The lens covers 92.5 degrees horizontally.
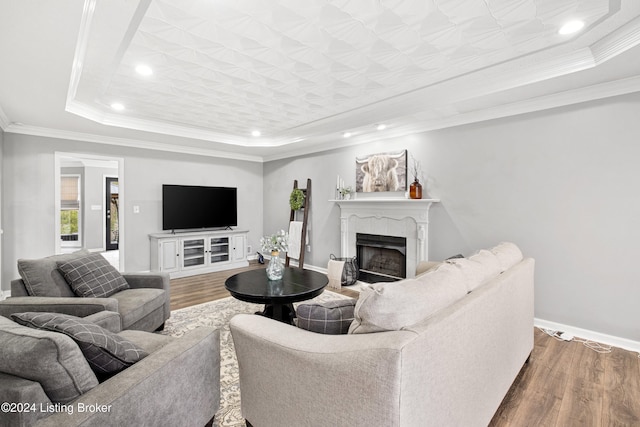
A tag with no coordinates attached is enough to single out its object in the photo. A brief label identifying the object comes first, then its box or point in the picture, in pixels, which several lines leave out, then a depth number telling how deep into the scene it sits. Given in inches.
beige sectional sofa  40.9
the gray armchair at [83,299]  85.4
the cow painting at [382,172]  172.4
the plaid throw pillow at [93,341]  47.7
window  314.0
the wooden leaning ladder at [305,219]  227.9
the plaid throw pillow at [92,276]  100.0
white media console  203.8
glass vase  125.6
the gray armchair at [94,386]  39.6
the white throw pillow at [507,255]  82.7
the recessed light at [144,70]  106.0
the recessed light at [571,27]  81.8
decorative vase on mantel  162.7
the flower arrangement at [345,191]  198.7
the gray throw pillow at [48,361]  40.5
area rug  74.0
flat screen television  214.1
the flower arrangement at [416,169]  165.8
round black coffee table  105.7
